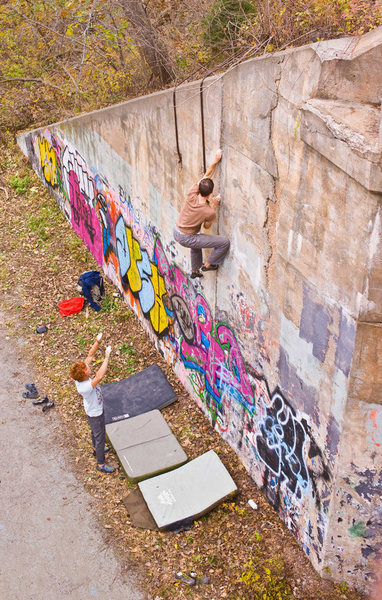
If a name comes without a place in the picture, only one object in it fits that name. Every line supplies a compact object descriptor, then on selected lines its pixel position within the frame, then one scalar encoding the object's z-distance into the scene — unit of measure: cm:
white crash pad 665
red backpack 1055
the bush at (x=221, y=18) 763
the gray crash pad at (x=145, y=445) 734
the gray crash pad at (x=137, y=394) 835
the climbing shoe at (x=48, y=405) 855
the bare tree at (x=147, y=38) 952
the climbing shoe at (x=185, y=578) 609
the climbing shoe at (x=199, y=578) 609
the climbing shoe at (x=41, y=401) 865
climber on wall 612
